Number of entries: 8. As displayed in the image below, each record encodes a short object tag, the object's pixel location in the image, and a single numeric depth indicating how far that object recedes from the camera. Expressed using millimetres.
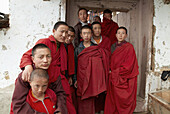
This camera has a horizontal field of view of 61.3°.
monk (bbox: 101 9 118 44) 3357
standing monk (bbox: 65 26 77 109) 2375
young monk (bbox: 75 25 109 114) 2434
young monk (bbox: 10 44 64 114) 1458
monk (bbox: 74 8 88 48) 2902
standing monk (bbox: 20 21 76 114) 1844
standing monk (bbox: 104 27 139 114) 2449
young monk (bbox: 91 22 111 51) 2641
